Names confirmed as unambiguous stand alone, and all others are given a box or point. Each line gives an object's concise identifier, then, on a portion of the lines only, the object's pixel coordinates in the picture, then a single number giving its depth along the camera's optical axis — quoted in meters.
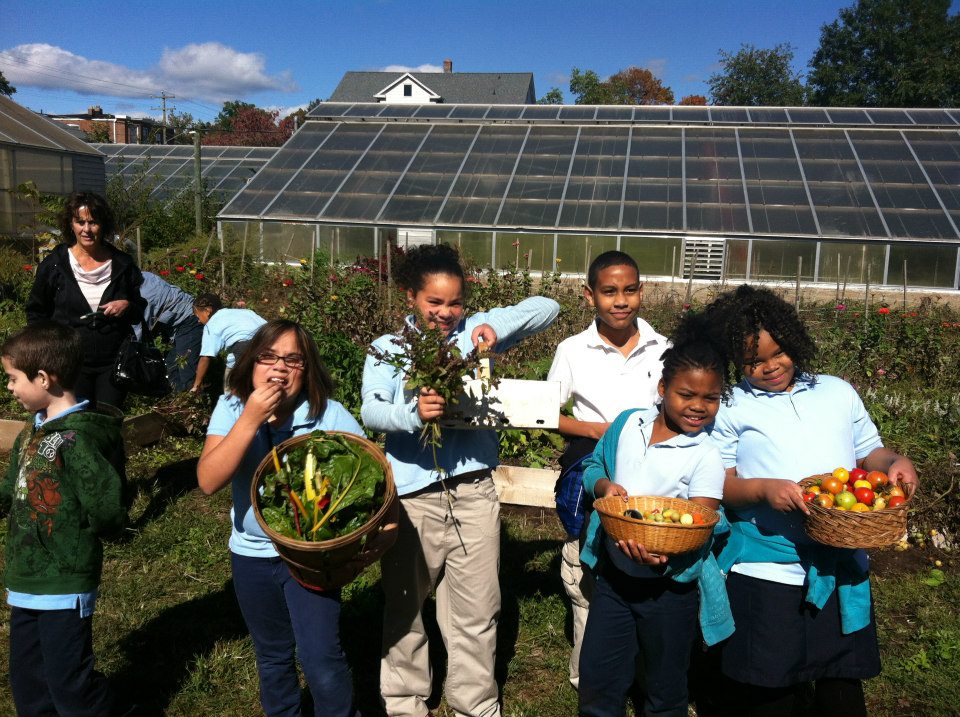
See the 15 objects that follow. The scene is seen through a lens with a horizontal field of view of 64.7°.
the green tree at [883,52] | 36.78
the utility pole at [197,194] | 17.92
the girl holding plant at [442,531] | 2.64
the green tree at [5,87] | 43.03
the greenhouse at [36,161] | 13.88
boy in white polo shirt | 2.87
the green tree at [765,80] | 41.84
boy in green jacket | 2.49
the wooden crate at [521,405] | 2.50
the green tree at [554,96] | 52.28
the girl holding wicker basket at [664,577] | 2.42
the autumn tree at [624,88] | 51.28
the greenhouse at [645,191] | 13.66
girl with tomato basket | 2.47
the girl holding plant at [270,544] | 2.41
